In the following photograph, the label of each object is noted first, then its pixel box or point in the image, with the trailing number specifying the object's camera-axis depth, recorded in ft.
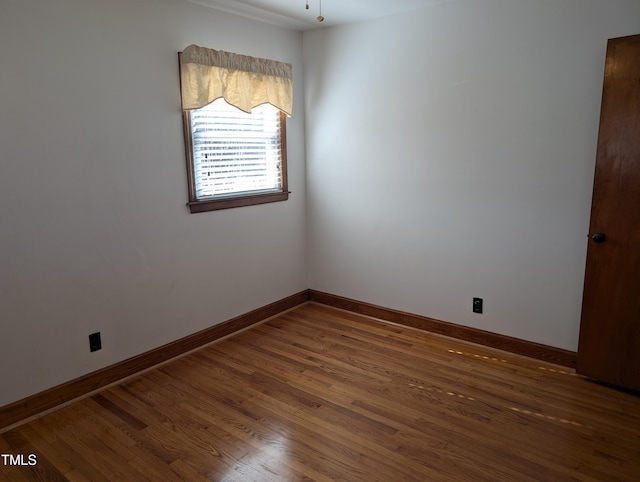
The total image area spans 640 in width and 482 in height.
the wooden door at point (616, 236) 8.05
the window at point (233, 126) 10.08
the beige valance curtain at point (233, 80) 9.87
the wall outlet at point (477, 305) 10.95
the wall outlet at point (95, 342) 8.99
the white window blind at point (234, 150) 10.63
